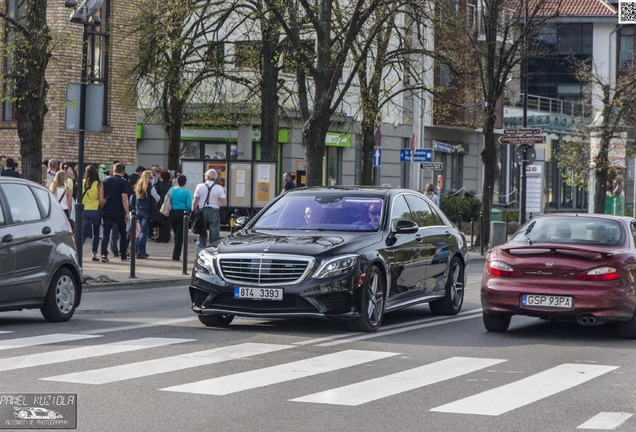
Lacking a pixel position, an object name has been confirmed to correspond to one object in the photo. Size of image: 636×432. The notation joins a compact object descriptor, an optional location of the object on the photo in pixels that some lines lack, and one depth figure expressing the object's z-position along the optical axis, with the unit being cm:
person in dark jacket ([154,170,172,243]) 3078
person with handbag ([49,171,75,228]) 2311
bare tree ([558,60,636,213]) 4650
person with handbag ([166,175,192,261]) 2570
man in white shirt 2527
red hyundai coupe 1336
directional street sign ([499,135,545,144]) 3334
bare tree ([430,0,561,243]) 3444
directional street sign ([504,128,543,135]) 3353
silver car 1354
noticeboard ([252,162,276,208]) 3384
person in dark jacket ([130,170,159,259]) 2595
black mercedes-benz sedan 1308
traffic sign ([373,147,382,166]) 3577
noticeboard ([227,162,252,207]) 3503
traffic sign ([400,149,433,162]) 3612
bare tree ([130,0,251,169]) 2856
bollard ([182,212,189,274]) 2257
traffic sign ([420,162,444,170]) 3584
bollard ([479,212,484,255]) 3428
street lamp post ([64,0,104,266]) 1973
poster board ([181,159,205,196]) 3603
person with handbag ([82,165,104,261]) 2375
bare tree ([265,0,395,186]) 2719
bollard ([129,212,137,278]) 2067
